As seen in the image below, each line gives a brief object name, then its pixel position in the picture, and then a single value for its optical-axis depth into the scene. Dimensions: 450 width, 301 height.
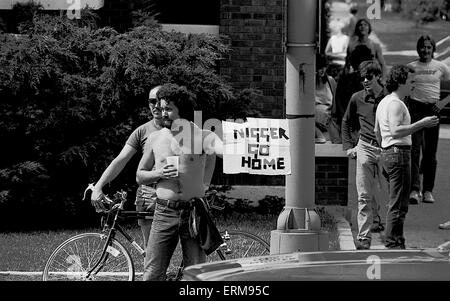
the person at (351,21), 21.23
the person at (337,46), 20.08
